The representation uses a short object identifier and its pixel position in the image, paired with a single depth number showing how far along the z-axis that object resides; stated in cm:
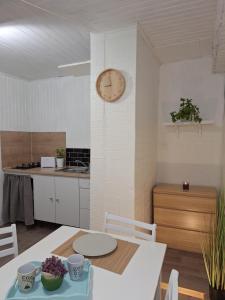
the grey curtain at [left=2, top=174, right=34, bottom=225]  326
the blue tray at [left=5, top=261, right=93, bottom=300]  88
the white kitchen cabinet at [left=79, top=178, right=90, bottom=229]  296
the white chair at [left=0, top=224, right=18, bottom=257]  140
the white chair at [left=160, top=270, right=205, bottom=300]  85
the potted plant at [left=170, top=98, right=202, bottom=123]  271
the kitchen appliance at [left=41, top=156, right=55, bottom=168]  364
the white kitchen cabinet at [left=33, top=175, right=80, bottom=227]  304
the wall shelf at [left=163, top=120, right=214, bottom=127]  270
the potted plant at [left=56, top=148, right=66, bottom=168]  364
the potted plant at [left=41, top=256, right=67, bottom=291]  92
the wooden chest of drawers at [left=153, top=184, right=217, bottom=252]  252
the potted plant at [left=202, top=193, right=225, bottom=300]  153
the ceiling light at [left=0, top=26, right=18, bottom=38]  203
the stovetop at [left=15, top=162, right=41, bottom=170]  360
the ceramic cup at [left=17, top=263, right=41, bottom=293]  92
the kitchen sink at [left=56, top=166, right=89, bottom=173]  325
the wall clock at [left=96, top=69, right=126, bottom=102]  210
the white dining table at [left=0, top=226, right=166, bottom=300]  95
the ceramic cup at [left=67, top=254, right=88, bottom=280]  99
